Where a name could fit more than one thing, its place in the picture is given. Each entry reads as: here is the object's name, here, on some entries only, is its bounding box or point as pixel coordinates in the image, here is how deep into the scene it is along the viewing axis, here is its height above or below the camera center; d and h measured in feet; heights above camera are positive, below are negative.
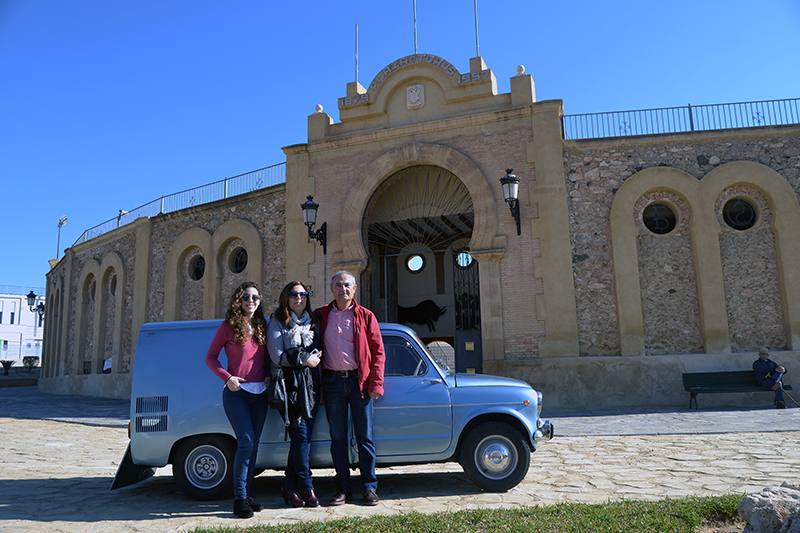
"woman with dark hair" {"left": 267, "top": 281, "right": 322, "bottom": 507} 16.67 -0.70
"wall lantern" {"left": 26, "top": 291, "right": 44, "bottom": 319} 108.83 +11.98
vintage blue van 18.03 -2.42
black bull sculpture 73.87 +4.73
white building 184.85 +10.99
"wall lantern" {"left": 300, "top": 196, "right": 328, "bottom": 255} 45.73 +11.36
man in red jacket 17.10 -0.91
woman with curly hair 16.28 -0.60
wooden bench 39.96 -2.99
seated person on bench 39.04 -2.45
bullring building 42.83 +9.97
